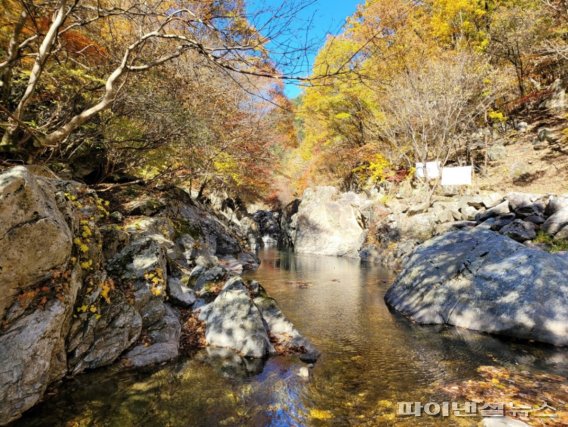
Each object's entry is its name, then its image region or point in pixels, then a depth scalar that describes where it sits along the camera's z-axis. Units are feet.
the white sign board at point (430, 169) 56.72
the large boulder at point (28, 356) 10.71
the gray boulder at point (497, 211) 39.57
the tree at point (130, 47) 13.23
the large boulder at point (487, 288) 19.38
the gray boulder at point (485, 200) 43.68
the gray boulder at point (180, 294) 20.94
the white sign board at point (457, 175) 52.26
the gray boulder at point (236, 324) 17.57
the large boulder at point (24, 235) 11.03
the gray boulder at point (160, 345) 15.67
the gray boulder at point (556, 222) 31.17
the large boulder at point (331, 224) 72.79
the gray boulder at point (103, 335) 14.24
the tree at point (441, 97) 54.24
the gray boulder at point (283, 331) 17.94
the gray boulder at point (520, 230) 32.42
